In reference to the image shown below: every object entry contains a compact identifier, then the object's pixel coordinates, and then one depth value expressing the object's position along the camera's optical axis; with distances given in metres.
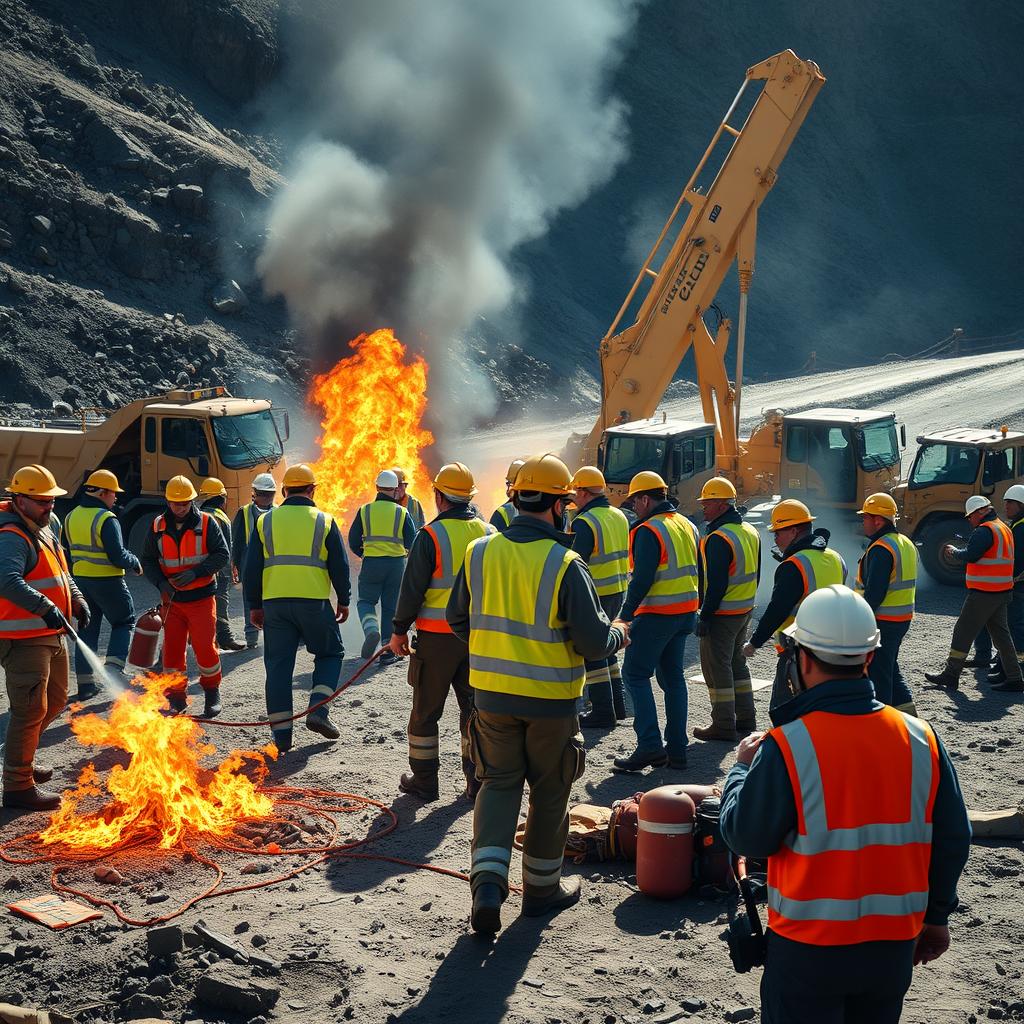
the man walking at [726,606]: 7.72
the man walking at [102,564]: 8.99
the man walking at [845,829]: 3.05
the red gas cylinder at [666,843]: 5.45
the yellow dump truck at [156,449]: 14.45
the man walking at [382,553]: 10.50
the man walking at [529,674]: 5.09
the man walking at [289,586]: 7.61
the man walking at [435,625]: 6.52
